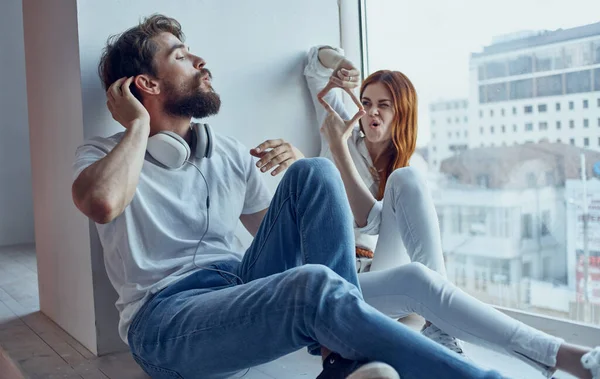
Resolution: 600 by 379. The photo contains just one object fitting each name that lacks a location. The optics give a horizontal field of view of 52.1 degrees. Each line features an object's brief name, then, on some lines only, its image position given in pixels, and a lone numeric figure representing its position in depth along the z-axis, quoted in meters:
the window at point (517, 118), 1.87
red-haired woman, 1.29
